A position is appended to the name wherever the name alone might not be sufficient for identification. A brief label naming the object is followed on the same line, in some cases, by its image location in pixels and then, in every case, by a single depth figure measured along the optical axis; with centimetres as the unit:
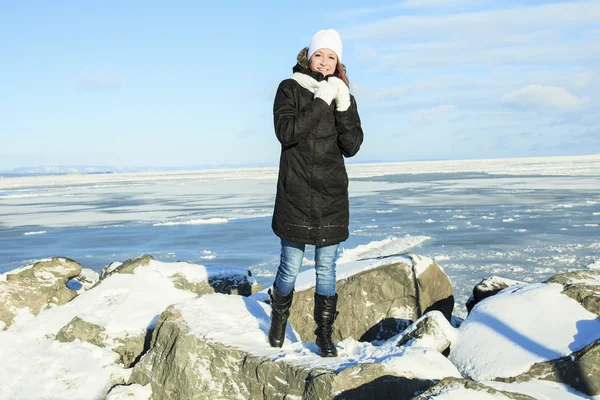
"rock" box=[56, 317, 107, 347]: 449
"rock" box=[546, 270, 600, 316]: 414
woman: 341
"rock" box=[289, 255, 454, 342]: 499
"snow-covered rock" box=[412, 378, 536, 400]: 259
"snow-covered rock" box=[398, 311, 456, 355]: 397
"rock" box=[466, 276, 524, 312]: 542
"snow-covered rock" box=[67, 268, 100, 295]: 706
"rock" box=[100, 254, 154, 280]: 551
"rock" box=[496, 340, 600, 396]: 350
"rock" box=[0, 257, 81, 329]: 545
